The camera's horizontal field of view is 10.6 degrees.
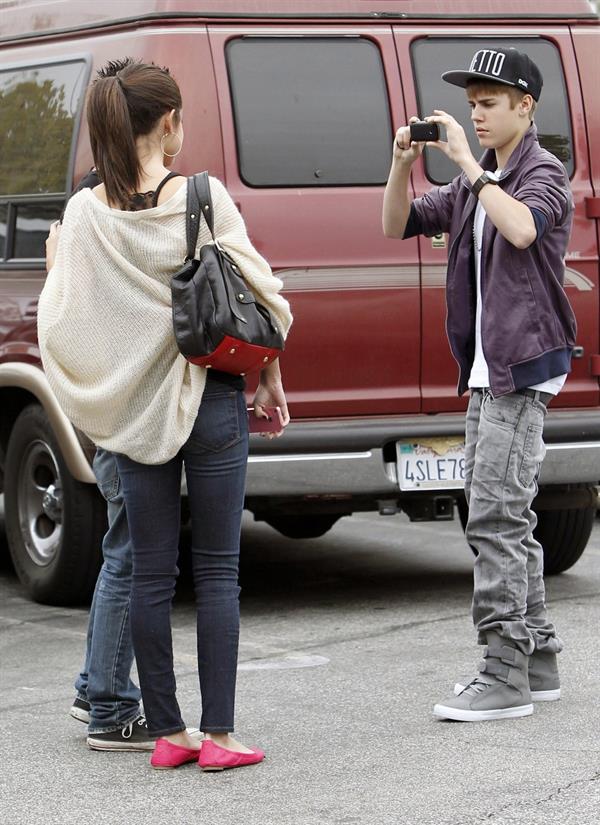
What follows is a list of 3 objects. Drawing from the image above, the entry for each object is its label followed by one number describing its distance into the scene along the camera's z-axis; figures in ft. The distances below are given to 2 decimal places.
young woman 25.41
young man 29.03
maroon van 37.92
